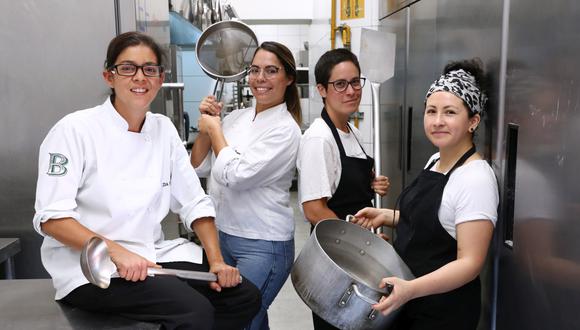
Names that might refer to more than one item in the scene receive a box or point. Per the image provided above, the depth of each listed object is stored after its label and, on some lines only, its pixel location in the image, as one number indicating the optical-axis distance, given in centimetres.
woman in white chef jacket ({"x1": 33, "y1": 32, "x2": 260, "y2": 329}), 124
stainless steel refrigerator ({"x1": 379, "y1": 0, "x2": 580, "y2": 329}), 99
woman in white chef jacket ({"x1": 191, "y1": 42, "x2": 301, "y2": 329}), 166
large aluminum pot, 118
